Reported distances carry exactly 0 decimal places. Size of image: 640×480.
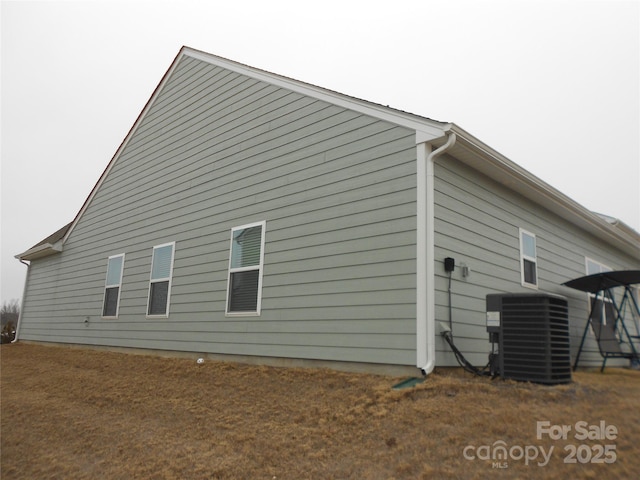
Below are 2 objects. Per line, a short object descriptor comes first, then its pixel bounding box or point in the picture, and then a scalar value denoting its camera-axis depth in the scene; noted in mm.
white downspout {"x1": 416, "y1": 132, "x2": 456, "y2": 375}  5668
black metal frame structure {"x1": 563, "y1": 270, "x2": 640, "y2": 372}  8422
